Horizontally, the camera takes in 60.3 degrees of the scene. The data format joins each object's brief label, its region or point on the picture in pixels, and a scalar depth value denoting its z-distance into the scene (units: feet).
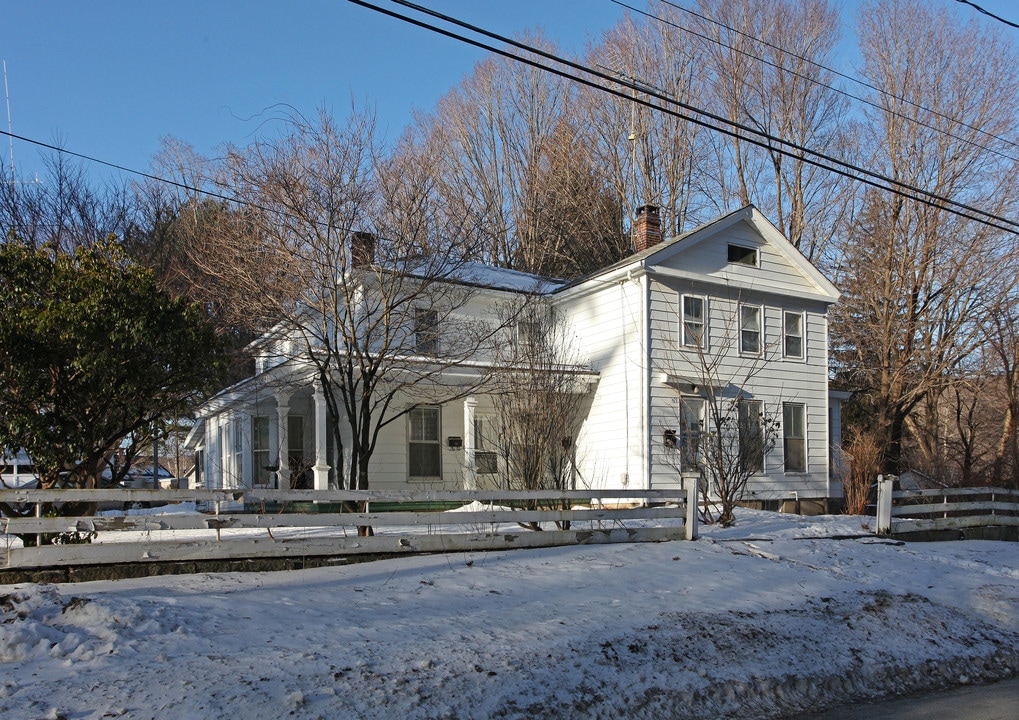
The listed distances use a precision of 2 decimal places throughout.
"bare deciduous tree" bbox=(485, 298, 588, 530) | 41.39
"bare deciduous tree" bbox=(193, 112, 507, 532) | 42.45
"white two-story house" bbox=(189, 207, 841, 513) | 61.87
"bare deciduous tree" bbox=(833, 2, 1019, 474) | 82.99
